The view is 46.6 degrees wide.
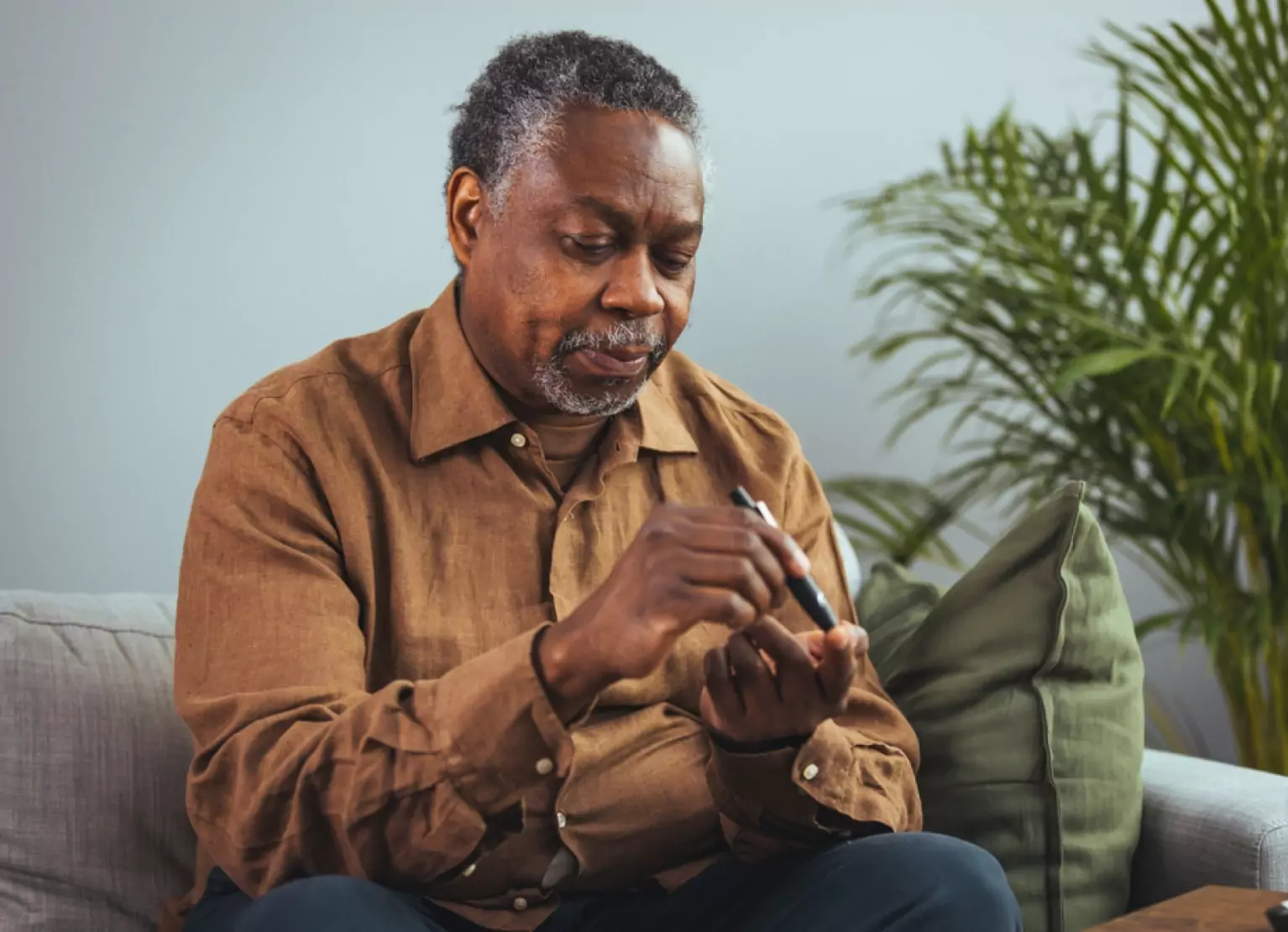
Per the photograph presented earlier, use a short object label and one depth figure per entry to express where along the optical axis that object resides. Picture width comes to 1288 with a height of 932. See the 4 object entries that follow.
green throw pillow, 1.42
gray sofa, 1.39
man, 1.06
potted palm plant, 2.01
